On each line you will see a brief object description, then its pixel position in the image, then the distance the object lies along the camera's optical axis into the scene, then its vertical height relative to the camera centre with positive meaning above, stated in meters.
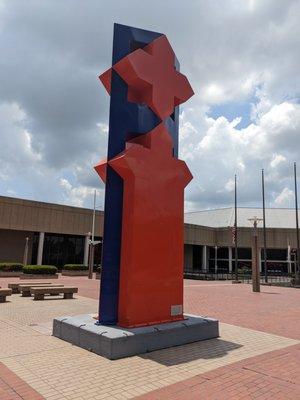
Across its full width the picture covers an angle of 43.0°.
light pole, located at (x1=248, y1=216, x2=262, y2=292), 24.42 +0.27
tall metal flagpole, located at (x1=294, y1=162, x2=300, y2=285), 33.63 +6.52
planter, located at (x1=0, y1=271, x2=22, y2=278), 34.37 -1.06
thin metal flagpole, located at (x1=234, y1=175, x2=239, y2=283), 41.59 +8.08
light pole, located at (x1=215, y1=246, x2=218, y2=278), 70.85 +2.06
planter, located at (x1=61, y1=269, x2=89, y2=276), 39.38 -0.87
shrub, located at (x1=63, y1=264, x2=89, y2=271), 39.94 -0.30
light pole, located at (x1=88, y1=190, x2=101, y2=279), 34.47 -0.19
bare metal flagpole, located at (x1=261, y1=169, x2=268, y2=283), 41.59 +8.98
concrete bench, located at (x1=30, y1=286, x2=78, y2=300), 16.31 -1.20
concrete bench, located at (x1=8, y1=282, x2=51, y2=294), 18.93 -1.21
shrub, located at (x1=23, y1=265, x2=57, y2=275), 32.62 -0.56
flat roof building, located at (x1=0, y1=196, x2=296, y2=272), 43.31 +4.16
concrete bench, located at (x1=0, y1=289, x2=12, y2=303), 15.43 -1.28
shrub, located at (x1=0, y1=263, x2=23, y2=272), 34.97 -0.42
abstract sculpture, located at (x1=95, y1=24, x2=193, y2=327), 8.63 +1.86
